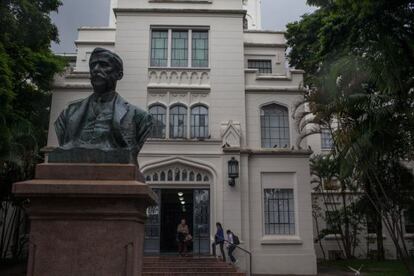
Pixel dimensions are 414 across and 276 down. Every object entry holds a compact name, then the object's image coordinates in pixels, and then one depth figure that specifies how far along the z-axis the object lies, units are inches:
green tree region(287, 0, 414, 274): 507.2
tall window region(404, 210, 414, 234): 1195.7
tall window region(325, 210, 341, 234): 1114.7
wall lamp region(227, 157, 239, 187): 804.0
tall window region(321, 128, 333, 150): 1288.1
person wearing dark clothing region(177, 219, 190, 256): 761.6
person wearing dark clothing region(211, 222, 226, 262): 751.7
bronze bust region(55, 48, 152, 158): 263.7
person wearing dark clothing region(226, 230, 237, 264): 748.0
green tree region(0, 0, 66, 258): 669.3
